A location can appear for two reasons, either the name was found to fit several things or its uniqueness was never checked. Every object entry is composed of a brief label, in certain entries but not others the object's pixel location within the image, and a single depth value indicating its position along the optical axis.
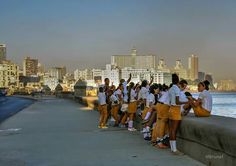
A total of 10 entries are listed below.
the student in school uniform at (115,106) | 16.44
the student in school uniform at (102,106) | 16.14
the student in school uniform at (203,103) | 10.47
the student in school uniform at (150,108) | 12.47
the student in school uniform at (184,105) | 11.00
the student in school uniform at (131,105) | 15.10
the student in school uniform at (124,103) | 15.72
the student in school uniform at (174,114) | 10.09
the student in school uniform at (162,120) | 10.66
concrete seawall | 7.57
